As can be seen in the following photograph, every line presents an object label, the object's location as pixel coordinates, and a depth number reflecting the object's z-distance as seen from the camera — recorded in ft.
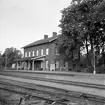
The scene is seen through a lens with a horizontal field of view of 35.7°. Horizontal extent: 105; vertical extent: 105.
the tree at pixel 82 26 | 99.76
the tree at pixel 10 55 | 212.48
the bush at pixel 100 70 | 92.69
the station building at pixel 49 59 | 122.93
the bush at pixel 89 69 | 97.27
